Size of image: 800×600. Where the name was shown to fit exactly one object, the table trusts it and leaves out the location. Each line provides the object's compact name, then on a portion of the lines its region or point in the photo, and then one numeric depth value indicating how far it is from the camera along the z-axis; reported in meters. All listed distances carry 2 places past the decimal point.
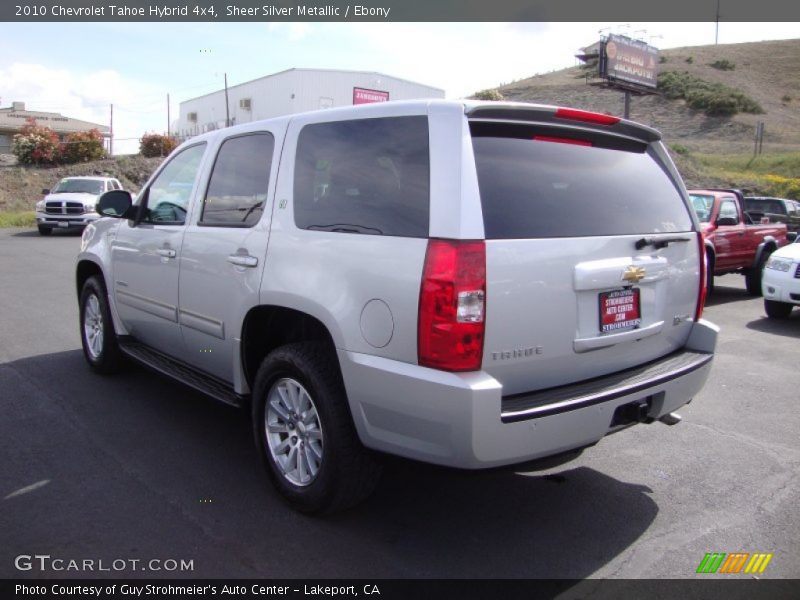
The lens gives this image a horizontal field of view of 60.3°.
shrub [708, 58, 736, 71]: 69.76
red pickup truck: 10.86
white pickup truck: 20.94
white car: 9.09
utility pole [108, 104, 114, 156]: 41.53
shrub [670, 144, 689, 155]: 38.76
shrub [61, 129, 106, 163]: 35.34
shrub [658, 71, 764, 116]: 55.28
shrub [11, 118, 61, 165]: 33.97
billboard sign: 31.77
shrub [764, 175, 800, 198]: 33.97
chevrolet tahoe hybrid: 2.89
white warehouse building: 36.81
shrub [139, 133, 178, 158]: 39.19
